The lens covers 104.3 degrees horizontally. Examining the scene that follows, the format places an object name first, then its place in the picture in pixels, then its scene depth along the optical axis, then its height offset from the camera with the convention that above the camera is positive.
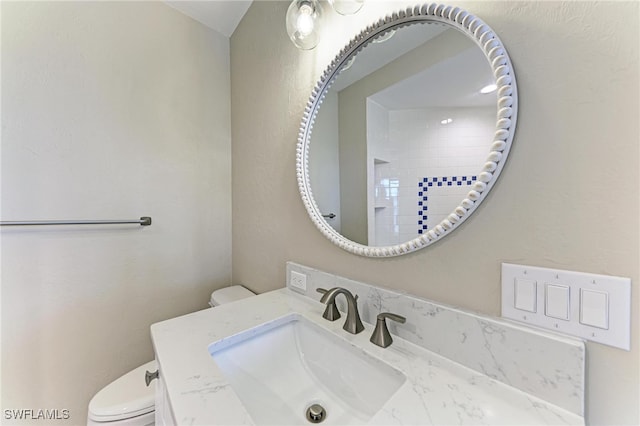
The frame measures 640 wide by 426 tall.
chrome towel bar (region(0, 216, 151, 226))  0.91 -0.04
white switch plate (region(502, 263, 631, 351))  0.39 -0.16
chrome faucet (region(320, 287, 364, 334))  0.69 -0.29
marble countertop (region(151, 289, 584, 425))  0.42 -0.35
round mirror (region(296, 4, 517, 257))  0.52 +0.21
